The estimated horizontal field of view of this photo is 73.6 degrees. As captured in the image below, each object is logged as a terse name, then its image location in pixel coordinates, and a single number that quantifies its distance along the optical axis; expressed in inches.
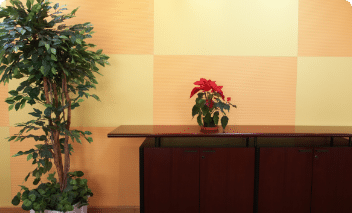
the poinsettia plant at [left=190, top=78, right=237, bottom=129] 90.5
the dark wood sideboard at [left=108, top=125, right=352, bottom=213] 90.5
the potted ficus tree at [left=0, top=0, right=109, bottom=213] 77.2
